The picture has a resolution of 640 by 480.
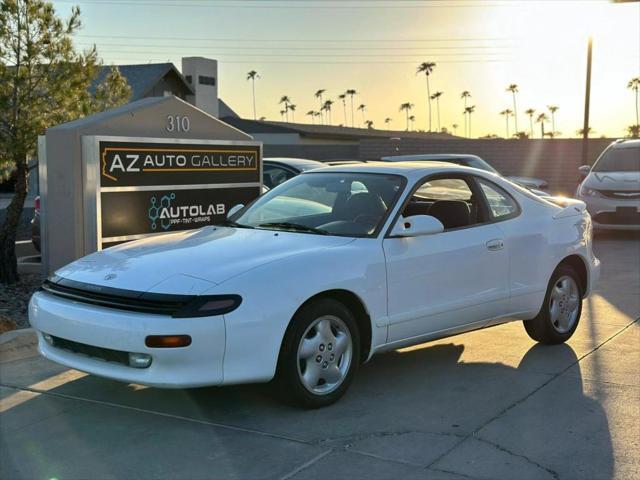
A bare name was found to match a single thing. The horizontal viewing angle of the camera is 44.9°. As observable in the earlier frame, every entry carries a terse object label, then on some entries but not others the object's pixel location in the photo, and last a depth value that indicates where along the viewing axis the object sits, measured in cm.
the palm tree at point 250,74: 11344
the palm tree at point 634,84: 10500
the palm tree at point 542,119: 13475
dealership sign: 749
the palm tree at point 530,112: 12850
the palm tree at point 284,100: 13300
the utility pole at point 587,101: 2727
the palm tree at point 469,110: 13025
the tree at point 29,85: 855
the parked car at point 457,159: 1314
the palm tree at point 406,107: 13990
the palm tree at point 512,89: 11656
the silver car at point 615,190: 1393
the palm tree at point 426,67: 10750
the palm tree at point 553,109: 12428
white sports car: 437
